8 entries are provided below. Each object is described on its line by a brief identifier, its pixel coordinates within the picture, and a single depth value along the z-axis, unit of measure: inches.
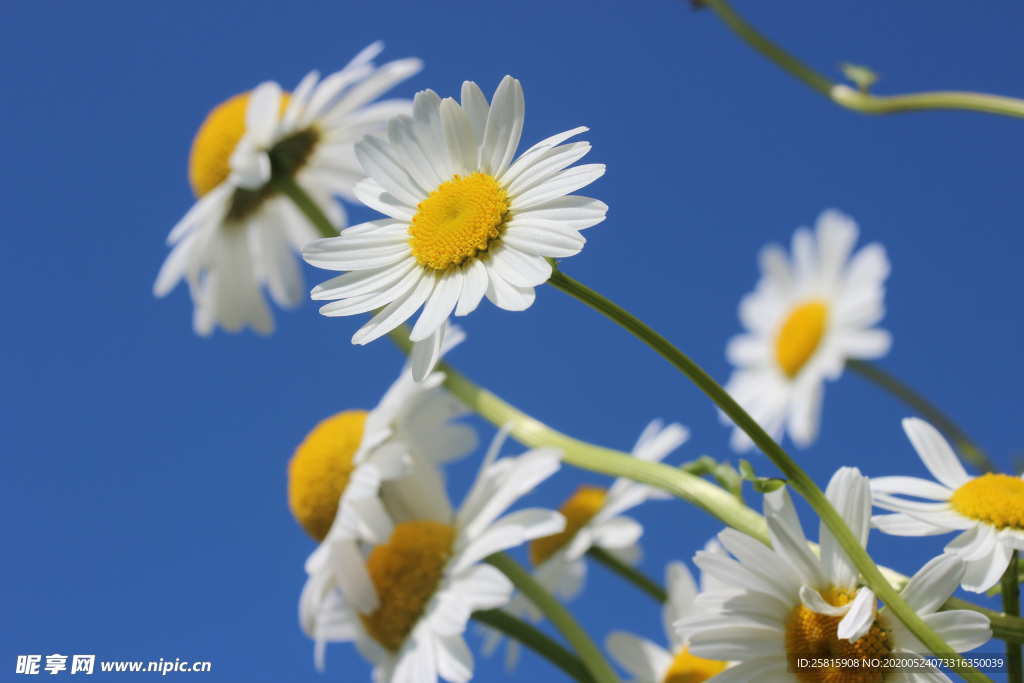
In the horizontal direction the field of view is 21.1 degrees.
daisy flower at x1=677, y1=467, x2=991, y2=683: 14.4
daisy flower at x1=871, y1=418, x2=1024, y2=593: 14.7
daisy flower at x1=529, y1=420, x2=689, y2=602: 17.7
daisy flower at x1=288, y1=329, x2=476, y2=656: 17.0
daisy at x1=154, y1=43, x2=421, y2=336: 19.5
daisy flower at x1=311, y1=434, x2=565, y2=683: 16.4
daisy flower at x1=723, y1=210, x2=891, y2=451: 27.6
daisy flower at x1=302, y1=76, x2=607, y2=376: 14.3
